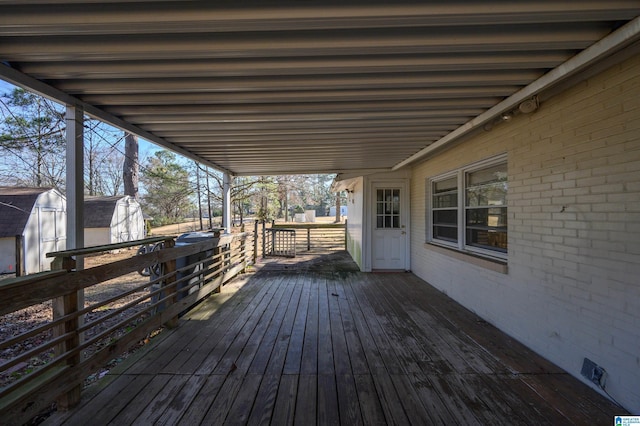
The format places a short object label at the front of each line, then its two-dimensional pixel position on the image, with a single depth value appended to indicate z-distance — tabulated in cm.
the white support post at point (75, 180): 243
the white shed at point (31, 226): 867
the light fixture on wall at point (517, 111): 259
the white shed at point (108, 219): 1200
